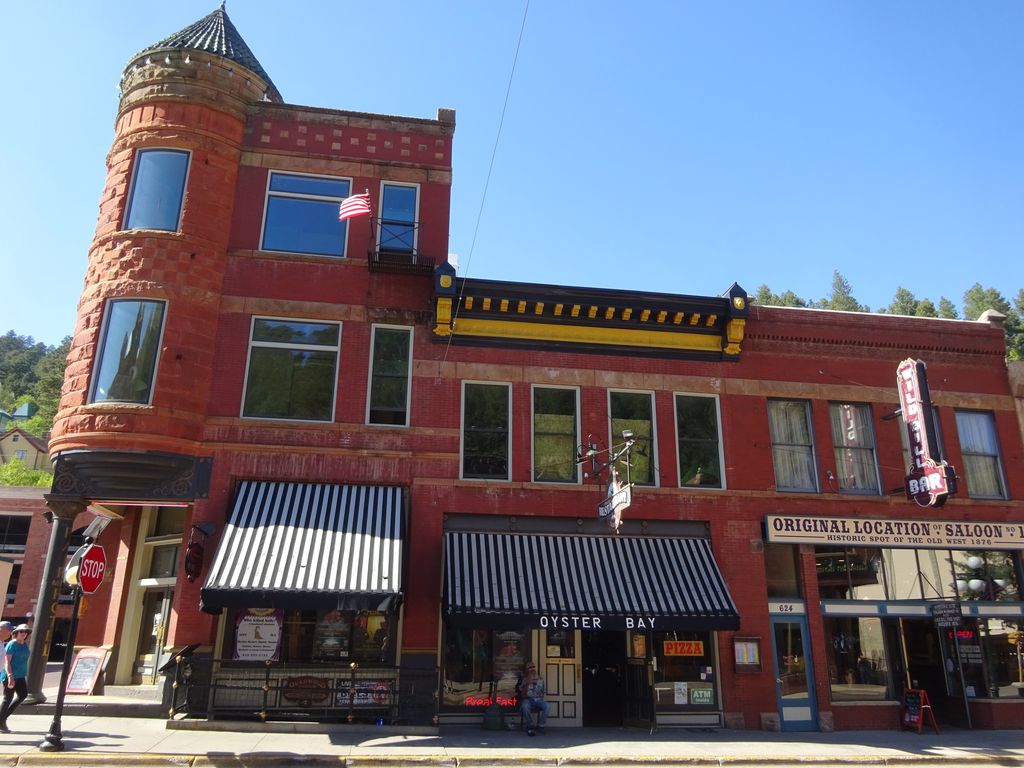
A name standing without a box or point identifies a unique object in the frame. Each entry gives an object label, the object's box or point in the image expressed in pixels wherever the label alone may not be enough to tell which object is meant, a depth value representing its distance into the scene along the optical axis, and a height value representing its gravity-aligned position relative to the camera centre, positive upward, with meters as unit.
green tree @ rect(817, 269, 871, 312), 109.81 +49.96
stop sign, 12.84 +1.10
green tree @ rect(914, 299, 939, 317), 90.99 +39.76
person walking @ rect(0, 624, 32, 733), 12.55 -0.64
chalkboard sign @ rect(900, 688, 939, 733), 16.34 -1.38
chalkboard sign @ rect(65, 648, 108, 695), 15.89 -0.75
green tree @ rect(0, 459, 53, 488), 70.62 +14.68
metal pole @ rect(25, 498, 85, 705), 14.40 +0.78
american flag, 16.95 +9.40
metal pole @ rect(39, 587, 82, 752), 11.32 -1.49
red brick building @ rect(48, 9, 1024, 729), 15.43 +3.89
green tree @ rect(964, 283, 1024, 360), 98.00 +47.28
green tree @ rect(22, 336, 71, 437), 94.81 +30.05
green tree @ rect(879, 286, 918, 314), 103.75 +46.12
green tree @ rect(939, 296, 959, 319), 114.75 +50.26
